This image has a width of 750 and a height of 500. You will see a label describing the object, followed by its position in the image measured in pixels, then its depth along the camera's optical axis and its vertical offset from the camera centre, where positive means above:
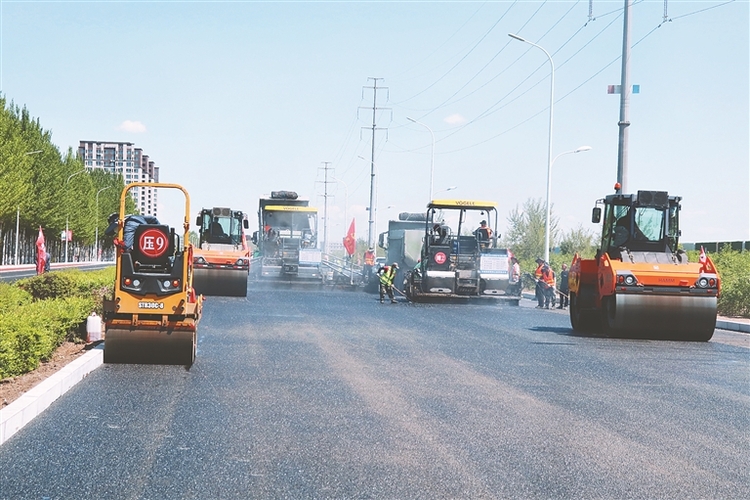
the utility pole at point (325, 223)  96.19 +2.96
